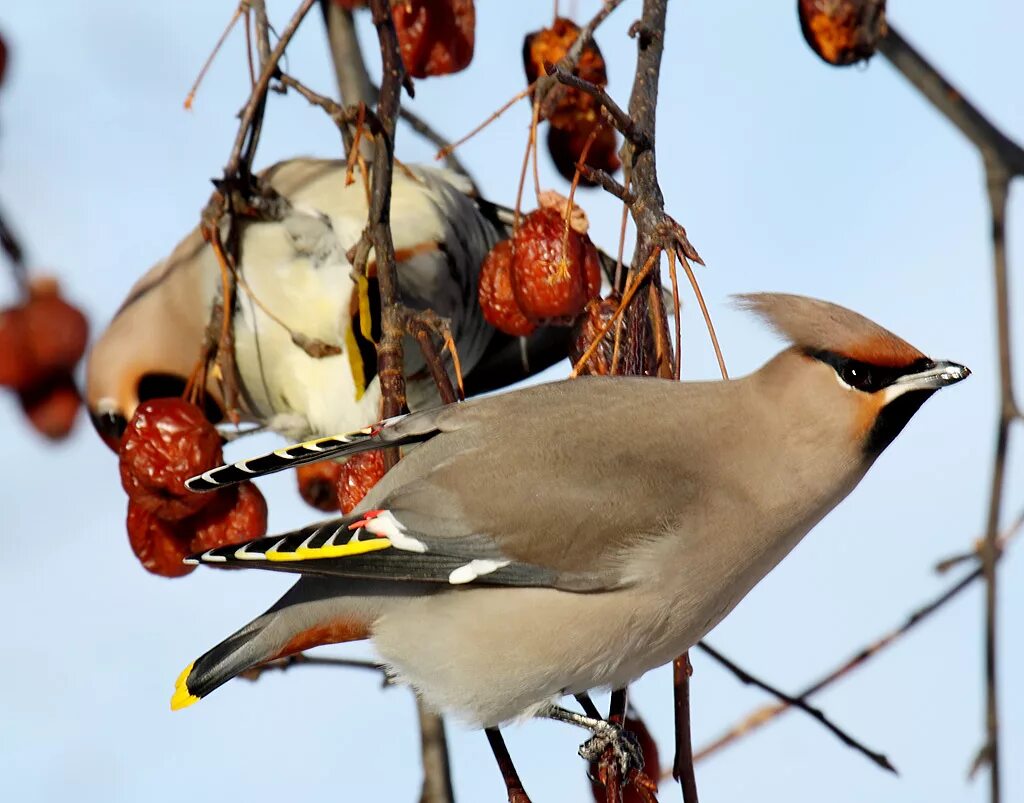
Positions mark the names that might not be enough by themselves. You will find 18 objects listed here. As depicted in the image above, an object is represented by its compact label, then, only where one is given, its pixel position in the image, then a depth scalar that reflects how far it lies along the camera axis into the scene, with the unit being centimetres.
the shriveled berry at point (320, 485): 595
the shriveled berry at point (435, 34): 566
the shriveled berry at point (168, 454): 502
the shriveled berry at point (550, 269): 485
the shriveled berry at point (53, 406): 584
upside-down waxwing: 591
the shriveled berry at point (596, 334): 464
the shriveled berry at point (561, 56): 530
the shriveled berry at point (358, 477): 484
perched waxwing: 414
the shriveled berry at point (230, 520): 515
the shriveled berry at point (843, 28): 503
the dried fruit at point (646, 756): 473
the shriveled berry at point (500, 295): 522
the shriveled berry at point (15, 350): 560
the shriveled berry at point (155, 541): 537
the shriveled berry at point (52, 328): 565
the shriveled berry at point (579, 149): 573
